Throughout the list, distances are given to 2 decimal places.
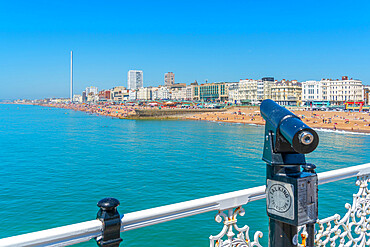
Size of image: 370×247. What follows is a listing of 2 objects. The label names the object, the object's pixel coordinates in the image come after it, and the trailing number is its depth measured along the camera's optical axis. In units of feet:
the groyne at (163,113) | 266.77
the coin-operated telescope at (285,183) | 6.05
